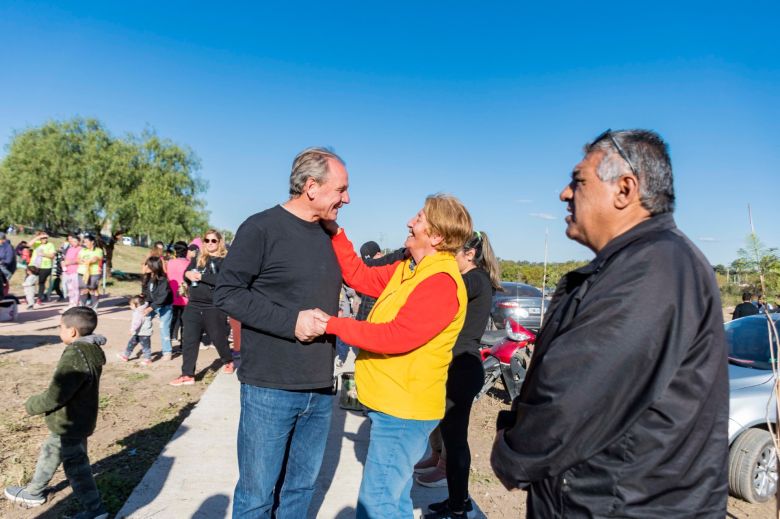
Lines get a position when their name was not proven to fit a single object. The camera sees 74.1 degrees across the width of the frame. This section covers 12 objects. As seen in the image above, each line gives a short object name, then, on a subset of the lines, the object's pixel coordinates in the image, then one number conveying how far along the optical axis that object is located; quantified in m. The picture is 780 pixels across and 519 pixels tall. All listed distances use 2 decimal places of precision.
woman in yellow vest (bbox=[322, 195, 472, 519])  2.25
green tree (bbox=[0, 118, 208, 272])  23.70
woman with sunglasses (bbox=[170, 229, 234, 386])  6.52
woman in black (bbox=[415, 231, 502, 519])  3.21
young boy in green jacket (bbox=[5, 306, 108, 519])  3.08
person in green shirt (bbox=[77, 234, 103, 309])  11.98
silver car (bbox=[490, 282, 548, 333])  11.46
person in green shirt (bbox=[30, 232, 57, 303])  13.06
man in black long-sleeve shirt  2.28
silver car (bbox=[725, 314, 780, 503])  4.20
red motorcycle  6.37
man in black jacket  1.25
